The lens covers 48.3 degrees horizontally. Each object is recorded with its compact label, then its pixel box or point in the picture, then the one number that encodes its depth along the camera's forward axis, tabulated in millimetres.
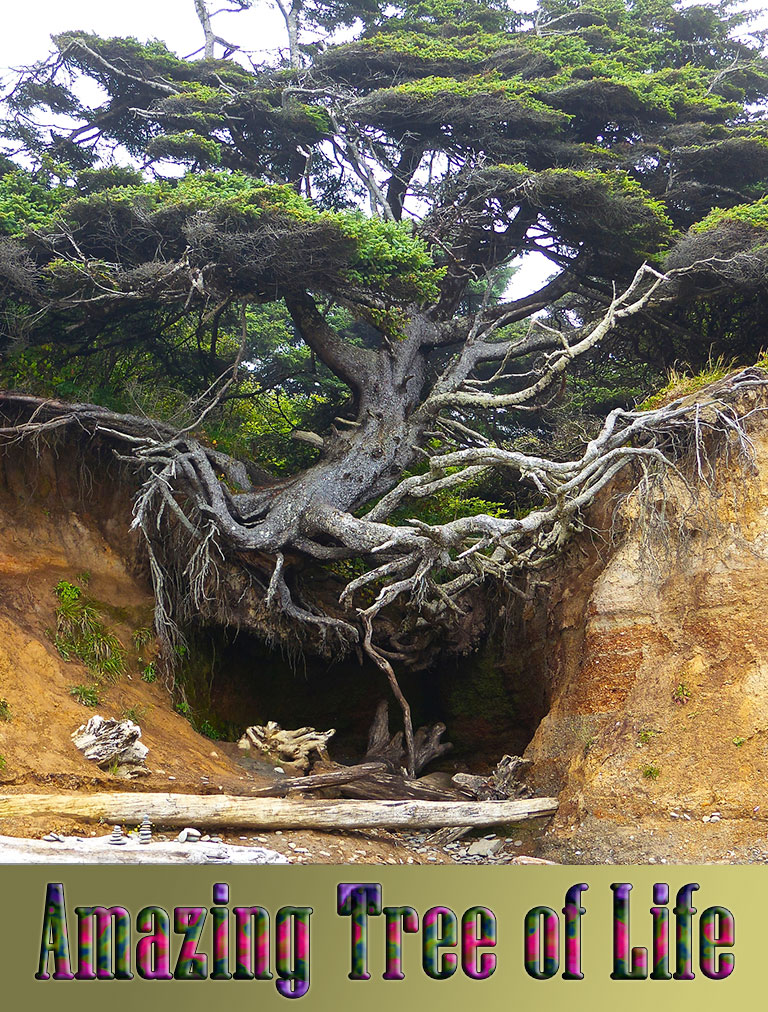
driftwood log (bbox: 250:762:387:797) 8852
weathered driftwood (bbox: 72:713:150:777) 8219
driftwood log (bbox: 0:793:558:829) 7051
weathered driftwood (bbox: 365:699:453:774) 11625
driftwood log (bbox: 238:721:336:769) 10578
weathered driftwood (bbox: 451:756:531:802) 9969
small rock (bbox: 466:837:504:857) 8969
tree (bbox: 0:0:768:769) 10492
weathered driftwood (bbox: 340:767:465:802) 9594
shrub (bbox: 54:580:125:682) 9930
